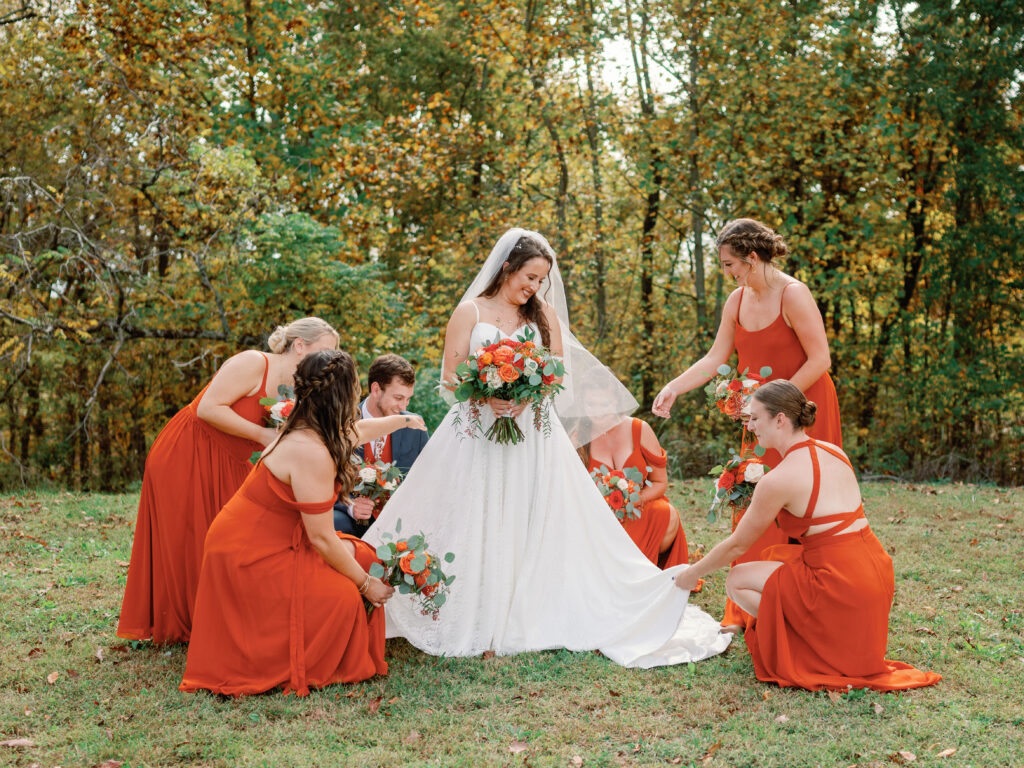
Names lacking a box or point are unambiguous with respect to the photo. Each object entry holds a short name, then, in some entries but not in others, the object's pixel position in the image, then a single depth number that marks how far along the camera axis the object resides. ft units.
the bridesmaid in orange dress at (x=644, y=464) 21.34
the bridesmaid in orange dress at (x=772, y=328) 17.61
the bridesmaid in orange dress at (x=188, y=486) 17.37
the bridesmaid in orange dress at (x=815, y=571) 14.65
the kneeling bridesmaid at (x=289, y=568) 14.51
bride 17.01
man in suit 18.99
